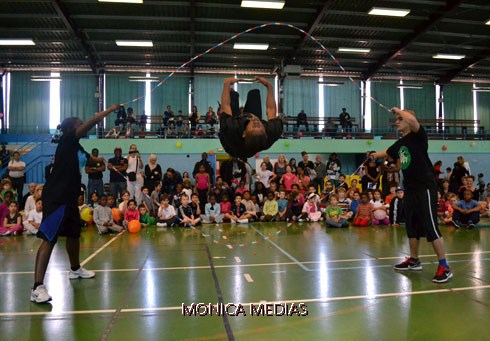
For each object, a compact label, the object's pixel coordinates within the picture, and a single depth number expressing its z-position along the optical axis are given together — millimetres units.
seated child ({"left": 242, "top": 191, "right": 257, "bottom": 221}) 11500
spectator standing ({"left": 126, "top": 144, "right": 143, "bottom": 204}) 11516
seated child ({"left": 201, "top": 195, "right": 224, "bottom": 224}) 11234
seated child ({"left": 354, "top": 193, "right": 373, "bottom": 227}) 10500
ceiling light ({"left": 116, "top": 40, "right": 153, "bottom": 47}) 17703
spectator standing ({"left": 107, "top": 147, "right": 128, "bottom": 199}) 11195
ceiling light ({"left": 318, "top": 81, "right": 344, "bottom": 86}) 22431
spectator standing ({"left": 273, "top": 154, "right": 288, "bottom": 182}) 12688
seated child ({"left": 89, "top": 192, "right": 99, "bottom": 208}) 10281
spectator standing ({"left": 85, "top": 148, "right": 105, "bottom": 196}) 11180
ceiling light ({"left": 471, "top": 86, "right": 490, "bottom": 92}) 23648
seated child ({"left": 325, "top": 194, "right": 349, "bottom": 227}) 10055
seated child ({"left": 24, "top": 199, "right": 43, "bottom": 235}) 9273
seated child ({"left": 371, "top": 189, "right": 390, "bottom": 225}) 10680
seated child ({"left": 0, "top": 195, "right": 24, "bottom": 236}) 9172
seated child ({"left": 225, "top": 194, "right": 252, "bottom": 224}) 11234
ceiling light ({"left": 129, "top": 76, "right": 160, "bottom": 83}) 21088
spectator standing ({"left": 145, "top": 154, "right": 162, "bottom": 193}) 11891
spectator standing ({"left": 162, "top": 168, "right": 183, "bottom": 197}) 12531
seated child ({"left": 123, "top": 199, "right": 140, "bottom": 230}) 9969
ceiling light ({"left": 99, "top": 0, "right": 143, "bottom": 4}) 14422
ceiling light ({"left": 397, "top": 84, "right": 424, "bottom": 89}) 23414
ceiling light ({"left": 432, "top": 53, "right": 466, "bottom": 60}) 20062
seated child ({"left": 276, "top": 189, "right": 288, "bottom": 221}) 11398
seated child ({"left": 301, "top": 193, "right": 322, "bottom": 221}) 11359
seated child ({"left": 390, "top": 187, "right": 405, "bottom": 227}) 10703
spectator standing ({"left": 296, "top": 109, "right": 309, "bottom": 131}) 19672
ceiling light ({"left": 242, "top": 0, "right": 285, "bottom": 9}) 14828
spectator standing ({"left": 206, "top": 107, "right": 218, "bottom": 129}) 16544
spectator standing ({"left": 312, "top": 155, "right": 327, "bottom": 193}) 13084
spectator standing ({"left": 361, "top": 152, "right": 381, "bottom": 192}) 12617
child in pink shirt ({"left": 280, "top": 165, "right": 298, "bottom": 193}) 12087
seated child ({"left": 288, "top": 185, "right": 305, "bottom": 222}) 11320
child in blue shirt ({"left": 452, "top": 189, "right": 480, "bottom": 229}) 9664
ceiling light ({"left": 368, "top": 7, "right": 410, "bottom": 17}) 15570
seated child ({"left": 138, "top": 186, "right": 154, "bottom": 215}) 11456
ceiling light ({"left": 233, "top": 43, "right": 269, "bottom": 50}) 18428
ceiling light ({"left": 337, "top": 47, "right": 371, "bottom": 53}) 18983
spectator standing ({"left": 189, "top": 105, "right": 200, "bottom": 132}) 17172
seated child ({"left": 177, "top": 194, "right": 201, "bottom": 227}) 10562
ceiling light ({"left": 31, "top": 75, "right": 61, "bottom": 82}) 20844
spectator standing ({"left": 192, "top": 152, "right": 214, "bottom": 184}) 12312
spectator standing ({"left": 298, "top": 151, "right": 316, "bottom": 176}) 13039
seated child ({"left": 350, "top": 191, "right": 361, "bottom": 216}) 11188
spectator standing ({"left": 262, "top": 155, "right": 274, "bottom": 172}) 13023
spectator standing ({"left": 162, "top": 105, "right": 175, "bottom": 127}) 17859
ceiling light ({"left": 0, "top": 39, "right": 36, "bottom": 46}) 17266
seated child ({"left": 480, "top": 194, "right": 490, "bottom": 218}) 11864
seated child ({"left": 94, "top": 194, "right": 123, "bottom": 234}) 9258
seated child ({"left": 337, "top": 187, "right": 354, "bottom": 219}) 11242
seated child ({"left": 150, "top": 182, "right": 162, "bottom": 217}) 11539
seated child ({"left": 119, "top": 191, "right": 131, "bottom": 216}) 10273
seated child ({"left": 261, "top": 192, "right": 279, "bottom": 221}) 11367
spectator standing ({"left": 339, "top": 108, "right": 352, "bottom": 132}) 20275
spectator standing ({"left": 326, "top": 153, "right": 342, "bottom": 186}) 13548
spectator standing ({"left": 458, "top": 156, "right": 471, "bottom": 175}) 14555
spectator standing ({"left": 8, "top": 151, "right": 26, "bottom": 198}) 12035
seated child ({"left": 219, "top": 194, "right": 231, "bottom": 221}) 11406
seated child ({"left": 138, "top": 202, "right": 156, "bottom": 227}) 10639
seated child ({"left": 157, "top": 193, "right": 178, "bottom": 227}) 10680
